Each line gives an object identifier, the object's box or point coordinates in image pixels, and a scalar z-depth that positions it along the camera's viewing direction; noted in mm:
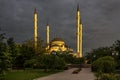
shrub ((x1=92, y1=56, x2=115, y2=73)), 17058
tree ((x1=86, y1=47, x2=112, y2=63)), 34761
